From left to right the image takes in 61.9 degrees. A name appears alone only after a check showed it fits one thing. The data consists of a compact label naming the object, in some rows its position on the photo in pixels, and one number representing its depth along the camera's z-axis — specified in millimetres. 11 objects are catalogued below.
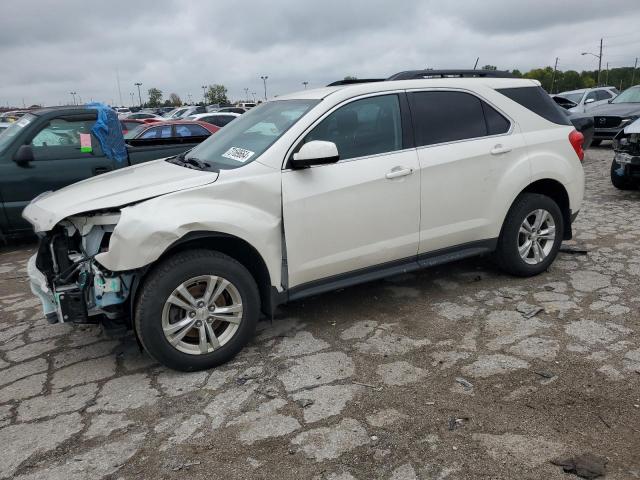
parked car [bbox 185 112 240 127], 17047
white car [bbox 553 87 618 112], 16266
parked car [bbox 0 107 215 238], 6281
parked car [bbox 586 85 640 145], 12583
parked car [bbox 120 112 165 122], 30819
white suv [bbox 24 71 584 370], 3307
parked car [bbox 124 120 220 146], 12148
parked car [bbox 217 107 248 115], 26503
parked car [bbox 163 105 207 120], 28453
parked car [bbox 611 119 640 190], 7871
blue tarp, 6715
